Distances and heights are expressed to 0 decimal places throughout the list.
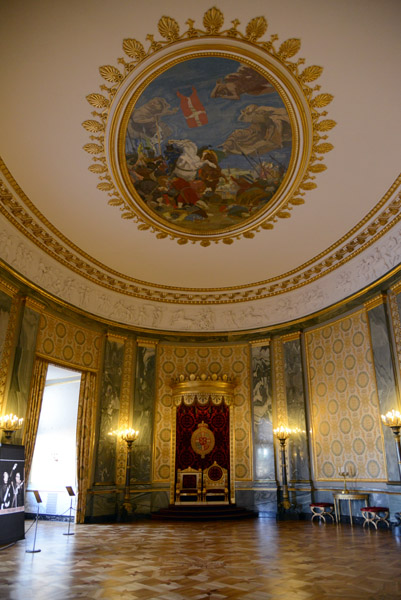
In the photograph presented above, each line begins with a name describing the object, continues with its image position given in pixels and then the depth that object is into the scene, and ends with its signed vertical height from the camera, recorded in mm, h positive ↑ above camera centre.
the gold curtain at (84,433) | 12430 +761
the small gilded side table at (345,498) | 10945 -860
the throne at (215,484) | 14039 -715
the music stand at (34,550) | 7382 -1456
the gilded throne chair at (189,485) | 14008 -749
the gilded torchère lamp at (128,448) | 12891 +356
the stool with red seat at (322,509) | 11727 -1235
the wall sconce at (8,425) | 9859 +740
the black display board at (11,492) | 8281 -618
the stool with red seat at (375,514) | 10219 -1175
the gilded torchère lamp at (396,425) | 9991 +813
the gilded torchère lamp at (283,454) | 12804 +212
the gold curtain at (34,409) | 10991 +1270
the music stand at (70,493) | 9883 -724
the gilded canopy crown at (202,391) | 14852 +2268
